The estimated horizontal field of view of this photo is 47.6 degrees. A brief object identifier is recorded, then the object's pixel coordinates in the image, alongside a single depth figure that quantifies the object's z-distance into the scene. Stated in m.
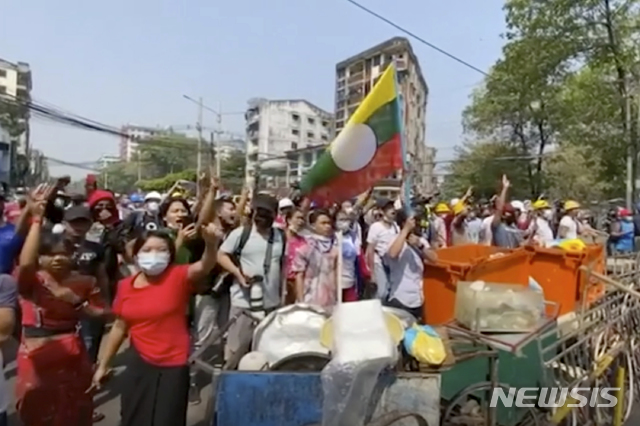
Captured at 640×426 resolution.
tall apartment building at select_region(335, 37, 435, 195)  73.81
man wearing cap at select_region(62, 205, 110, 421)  4.69
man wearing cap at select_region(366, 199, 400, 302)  6.73
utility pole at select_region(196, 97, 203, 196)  53.07
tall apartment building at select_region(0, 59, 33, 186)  58.68
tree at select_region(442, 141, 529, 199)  39.50
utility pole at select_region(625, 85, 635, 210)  21.28
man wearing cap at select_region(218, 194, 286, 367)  5.37
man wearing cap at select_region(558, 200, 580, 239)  10.46
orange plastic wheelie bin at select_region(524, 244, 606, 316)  6.26
